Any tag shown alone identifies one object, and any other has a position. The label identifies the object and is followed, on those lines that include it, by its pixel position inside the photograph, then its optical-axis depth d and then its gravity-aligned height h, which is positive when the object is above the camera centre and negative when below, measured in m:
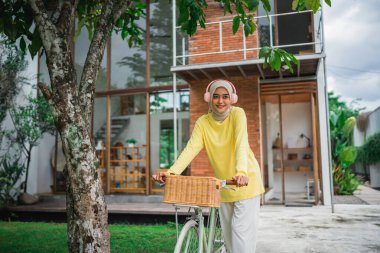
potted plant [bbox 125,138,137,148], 10.43 +0.59
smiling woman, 2.71 +0.06
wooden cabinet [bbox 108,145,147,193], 9.98 -0.24
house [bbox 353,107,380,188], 15.18 +1.47
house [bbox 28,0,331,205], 8.74 +1.62
